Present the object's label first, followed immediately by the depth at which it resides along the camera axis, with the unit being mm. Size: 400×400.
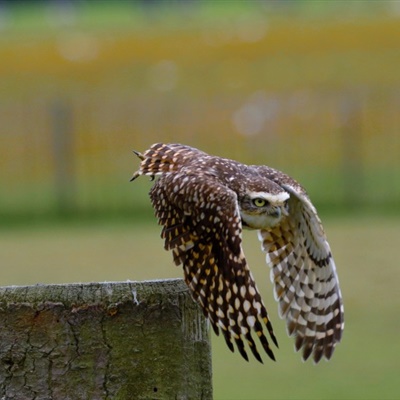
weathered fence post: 8570
